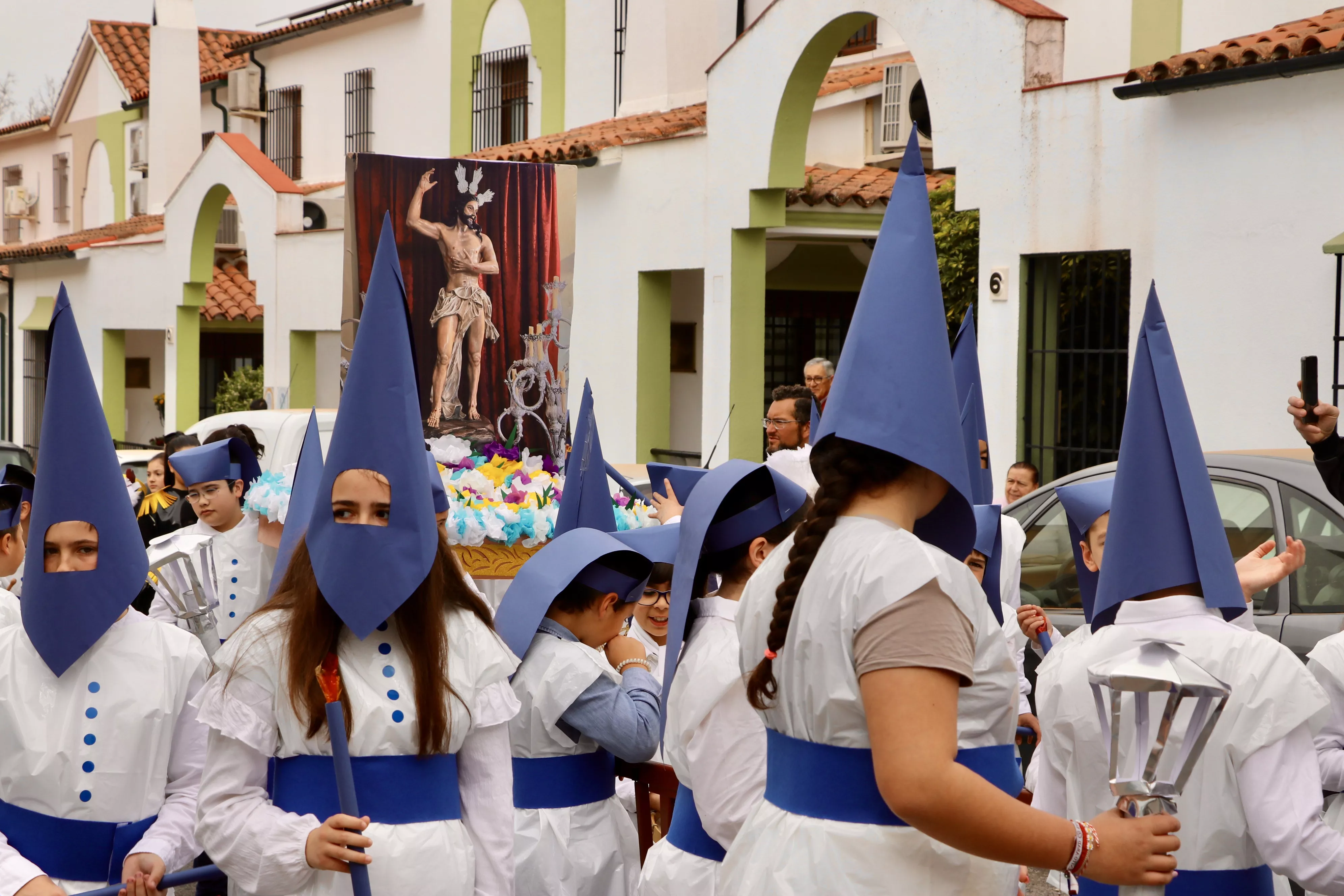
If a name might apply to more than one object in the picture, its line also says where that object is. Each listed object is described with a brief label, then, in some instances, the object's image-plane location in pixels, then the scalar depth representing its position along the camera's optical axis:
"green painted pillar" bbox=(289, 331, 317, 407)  20.73
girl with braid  2.38
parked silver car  5.87
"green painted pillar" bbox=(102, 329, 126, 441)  25.78
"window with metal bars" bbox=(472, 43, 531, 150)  19.05
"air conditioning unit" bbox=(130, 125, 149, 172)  26.81
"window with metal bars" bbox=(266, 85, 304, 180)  23.58
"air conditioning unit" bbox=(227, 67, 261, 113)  24.38
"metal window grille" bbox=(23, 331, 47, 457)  28.19
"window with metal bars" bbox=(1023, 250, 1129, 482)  10.62
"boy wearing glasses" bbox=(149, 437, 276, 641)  6.77
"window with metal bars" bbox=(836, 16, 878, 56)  17.08
